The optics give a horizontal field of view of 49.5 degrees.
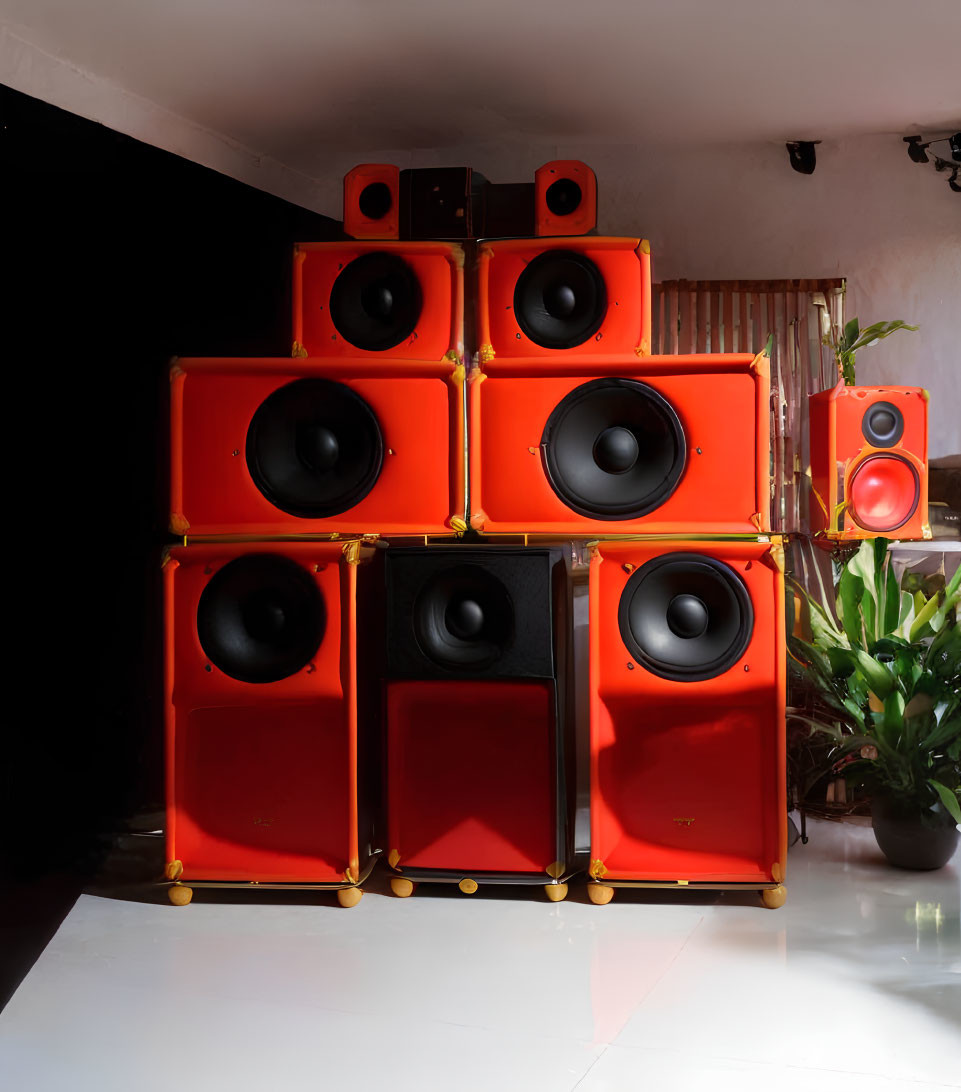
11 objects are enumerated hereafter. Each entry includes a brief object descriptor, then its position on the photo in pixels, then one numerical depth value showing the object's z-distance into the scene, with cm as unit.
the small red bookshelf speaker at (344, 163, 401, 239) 224
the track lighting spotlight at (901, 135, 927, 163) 311
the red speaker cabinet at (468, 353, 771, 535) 193
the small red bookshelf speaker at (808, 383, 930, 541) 272
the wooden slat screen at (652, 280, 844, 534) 314
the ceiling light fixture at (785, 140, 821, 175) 315
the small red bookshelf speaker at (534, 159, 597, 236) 219
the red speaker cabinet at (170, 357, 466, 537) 198
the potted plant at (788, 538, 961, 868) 209
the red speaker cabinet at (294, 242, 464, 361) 206
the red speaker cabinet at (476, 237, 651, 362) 205
